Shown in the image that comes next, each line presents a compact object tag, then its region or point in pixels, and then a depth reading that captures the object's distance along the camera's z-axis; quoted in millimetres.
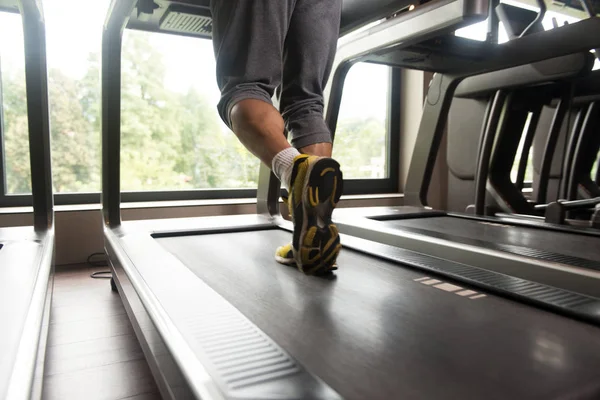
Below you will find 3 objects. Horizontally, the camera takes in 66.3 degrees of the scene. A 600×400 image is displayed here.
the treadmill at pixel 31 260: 615
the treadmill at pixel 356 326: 594
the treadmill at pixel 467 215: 1278
